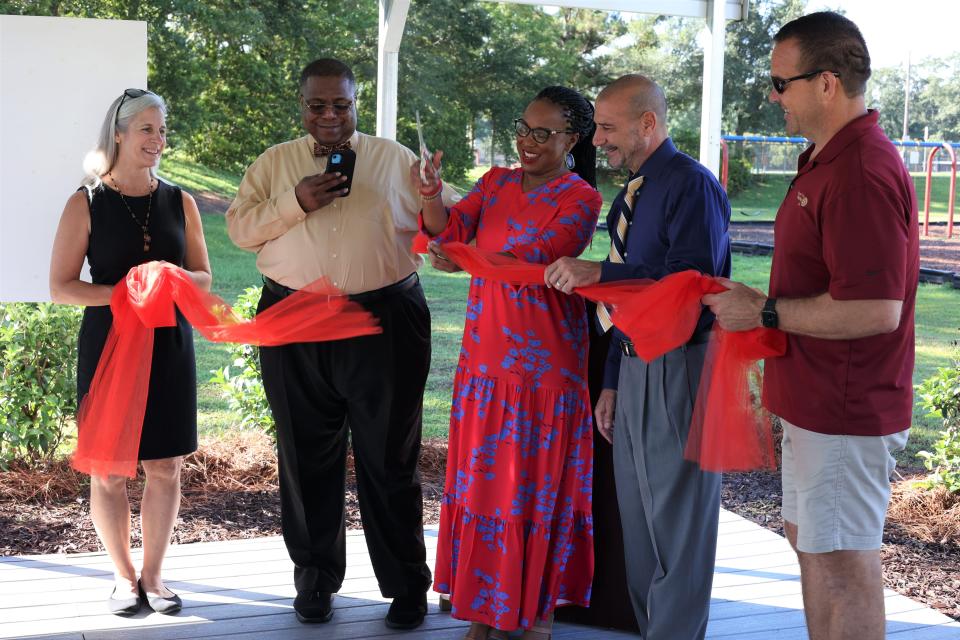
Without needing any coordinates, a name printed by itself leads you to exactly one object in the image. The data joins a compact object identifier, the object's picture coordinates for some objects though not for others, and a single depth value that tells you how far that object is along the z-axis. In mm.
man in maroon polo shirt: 2205
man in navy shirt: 2818
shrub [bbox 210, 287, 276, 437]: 5488
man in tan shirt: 3354
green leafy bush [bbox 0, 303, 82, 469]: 5172
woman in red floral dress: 3154
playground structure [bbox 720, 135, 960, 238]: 14172
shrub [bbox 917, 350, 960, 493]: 4949
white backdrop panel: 4520
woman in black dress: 3441
